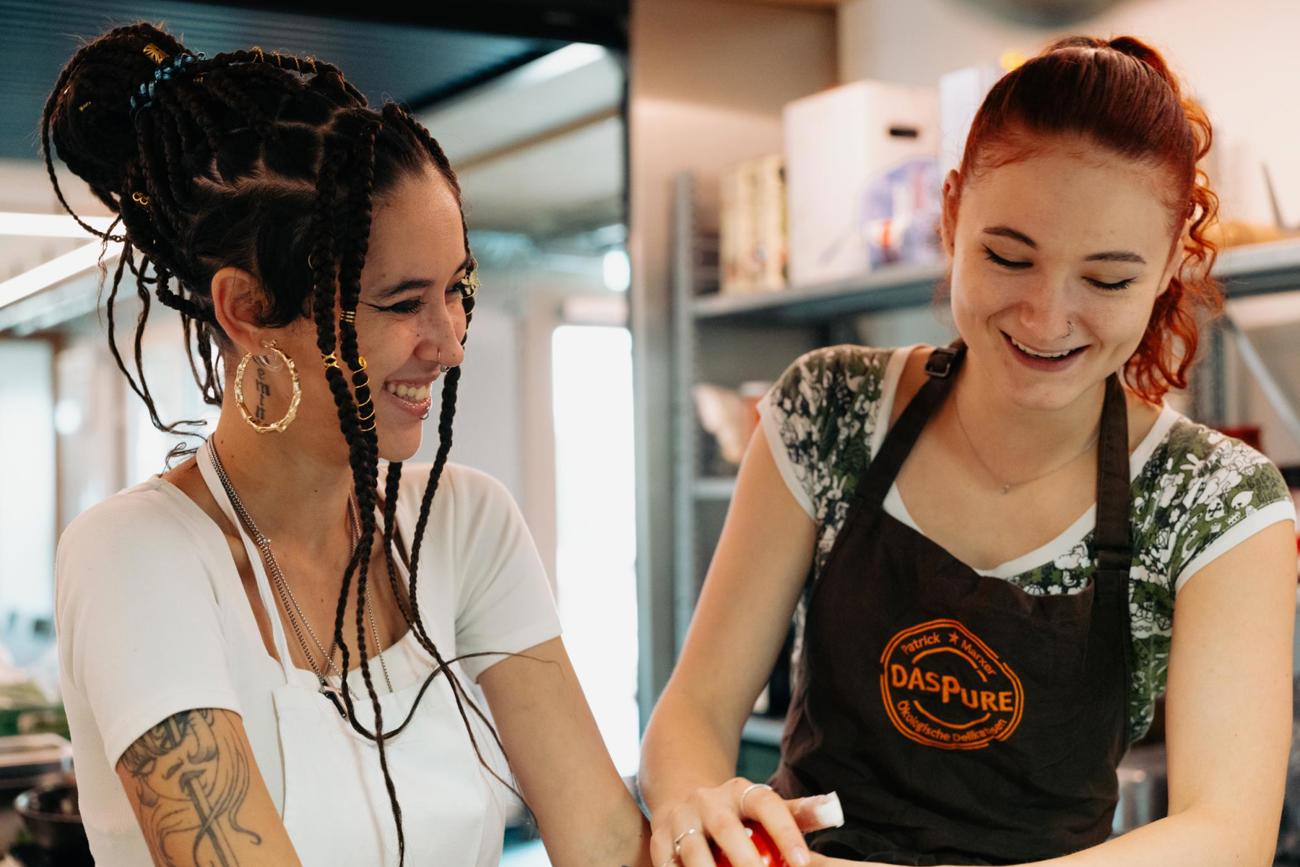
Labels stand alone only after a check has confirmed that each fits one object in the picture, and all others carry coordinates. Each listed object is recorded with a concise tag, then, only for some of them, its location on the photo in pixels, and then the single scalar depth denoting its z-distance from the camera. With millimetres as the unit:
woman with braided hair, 1146
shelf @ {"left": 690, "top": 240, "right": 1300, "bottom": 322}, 1941
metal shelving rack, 2744
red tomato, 1207
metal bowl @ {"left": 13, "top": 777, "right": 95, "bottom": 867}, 1711
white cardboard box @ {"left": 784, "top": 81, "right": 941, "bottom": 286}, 2574
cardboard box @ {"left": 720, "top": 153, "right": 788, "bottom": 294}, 2865
